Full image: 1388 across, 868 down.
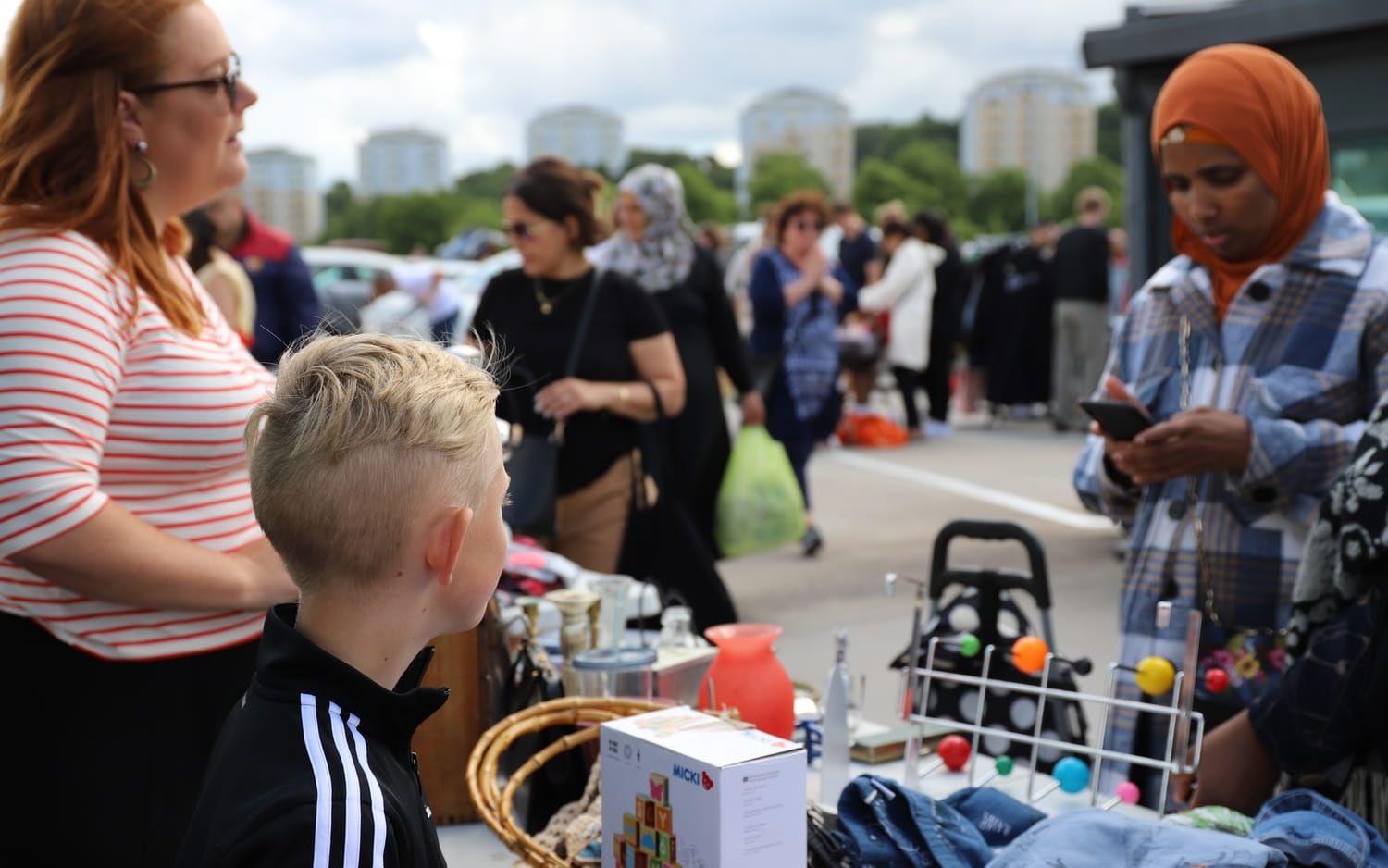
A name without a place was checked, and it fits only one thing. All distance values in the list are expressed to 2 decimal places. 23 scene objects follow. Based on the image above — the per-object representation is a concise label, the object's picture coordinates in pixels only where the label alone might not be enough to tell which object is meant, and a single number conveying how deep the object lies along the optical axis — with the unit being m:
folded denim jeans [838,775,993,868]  1.72
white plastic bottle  2.12
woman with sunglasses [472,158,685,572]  3.96
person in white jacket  11.52
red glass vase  2.10
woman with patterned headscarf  5.52
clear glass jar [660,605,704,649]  2.42
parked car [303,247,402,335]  15.98
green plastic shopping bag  5.58
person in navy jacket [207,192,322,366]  6.14
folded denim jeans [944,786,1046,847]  1.86
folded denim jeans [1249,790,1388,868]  1.60
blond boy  1.18
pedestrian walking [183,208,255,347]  5.46
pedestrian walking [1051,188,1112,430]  11.52
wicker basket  1.72
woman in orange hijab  2.32
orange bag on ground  11.73
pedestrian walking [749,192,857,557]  7.54
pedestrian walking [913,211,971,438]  12.04
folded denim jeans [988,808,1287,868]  1.55
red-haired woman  1.69
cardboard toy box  1.46
